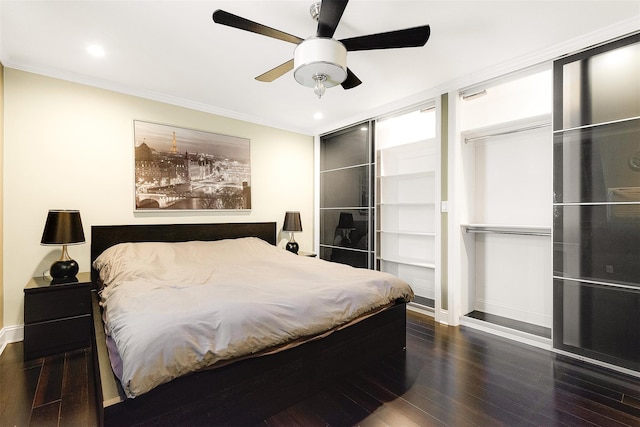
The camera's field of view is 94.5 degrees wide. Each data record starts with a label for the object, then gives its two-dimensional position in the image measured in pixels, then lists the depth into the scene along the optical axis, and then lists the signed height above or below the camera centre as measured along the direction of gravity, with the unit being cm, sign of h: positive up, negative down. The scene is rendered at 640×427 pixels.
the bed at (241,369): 133 -86
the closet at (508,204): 294 +6
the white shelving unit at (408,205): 379 +8
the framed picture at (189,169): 340 +55
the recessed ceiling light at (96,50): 249 +141
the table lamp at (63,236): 257 -19
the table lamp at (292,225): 439 -20
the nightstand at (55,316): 242 -87
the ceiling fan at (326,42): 175 +109
